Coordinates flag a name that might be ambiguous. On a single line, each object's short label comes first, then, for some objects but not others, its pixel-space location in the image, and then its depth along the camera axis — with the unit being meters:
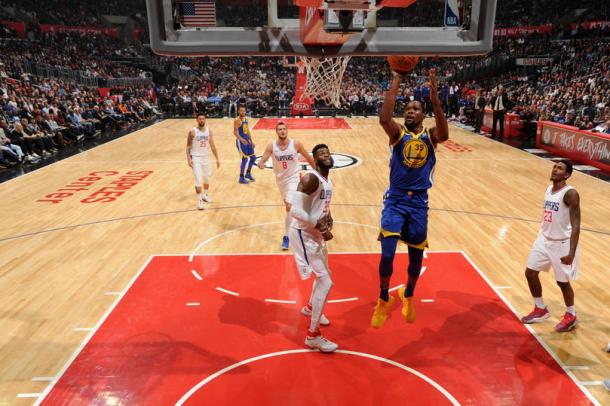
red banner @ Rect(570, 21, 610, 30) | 27.80
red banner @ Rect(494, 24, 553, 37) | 30.92
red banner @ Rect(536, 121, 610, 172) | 11.92
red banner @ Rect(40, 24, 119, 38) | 33.05
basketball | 3.95
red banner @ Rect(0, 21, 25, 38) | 29.38
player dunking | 4.11
